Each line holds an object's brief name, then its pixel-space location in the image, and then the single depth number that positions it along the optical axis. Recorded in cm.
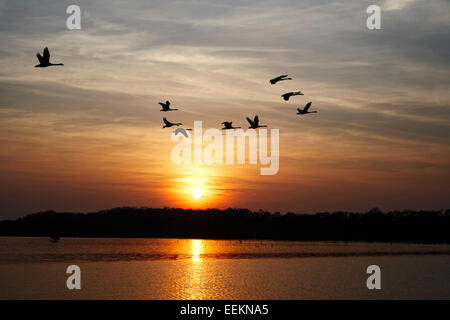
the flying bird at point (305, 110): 5655
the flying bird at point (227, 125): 6372
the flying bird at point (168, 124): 6650
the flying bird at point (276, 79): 5103
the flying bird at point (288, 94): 5425
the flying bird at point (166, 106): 5936
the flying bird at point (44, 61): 4601
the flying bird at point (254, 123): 5986
